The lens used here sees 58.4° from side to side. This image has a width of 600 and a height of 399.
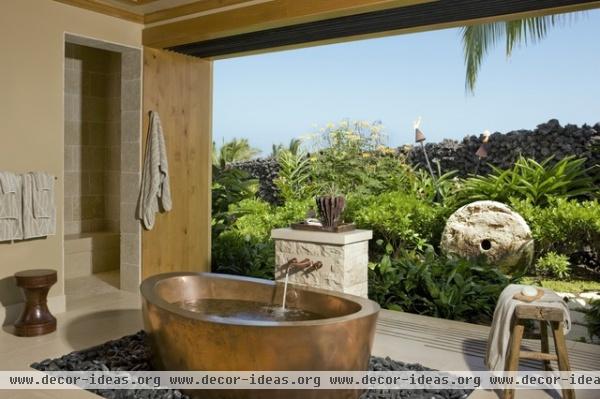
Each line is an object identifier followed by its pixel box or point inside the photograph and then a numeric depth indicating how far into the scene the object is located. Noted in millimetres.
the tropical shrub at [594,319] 4328
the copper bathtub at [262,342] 2613
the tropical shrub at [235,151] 10977
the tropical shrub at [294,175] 8883
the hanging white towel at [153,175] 5238
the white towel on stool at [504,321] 2994
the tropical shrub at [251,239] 6273
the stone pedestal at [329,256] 4031
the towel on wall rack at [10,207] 4203
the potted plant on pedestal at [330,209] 4125
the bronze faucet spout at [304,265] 3895
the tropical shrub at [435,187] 7633
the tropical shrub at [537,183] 6688
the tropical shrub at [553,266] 6295
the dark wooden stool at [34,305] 3977
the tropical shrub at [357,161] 8133
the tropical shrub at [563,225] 6191
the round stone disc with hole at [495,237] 6062
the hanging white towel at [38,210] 4355
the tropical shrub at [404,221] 7094
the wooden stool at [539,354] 2881
